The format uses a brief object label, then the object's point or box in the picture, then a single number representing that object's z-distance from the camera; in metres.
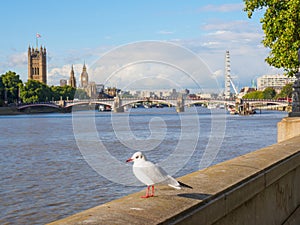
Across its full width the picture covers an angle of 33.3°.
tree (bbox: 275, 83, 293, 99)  111.04
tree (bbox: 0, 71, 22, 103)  98.12
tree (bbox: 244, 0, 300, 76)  14.14
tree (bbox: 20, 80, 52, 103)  98.53
